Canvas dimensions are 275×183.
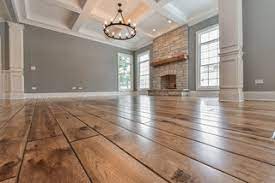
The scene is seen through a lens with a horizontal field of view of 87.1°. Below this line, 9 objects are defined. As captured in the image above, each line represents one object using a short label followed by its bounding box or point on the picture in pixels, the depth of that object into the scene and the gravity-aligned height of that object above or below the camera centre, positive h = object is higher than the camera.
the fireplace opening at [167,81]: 6.79 +0.41
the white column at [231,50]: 2.71 +0.76
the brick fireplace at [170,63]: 5.69 +1.19
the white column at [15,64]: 4.82 +0.92
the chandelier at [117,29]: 4.12 +2.64
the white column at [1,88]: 4.73 +0.11
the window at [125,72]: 8.07 +1.08
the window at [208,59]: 4.84 +1.09
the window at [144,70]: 7.89 +1.16
